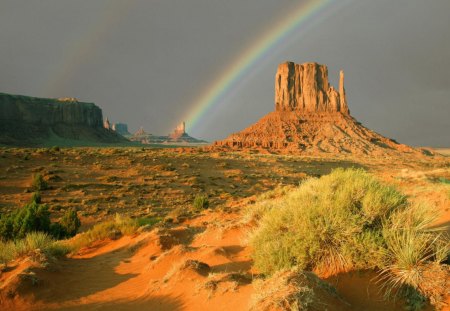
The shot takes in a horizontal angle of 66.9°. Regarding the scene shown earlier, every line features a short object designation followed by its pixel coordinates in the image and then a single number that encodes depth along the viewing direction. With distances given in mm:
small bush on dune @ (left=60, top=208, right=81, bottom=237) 17328
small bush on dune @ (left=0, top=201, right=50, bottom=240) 14141
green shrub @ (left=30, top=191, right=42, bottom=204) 23359
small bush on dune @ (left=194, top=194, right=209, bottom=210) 21531
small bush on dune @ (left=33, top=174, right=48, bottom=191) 26791
